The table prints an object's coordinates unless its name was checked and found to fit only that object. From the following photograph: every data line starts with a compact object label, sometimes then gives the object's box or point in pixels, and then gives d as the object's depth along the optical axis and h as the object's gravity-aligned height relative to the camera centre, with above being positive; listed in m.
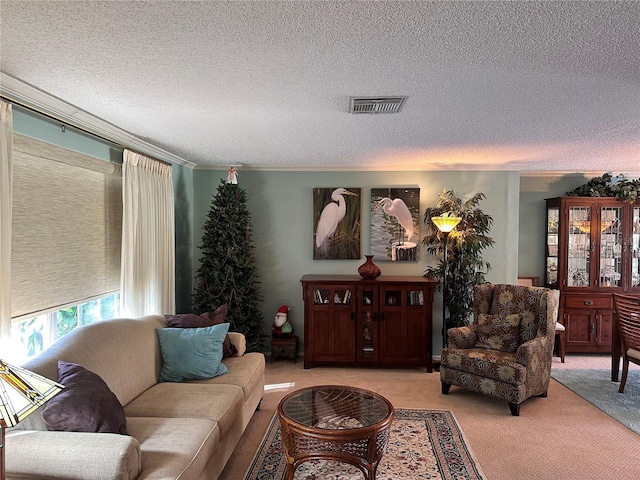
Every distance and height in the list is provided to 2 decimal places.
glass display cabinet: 5.42 -0.39
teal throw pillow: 3.14 -0.93
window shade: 2.58 +0.01
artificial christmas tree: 4.77 -0.42
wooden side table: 5.11 -1.41
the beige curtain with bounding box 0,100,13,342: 2.30 +0.06
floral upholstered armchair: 3.68 -1.07
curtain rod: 2.43 +0.72
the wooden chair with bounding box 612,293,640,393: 4.09 -0.94
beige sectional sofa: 1.81 -1.04
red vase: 4.92 -0.46
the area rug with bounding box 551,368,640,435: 3.66 -1.56
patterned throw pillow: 4.08 -0.98
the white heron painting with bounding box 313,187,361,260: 5.32 +0.11
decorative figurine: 5.16 -1.16
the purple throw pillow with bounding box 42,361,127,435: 2.00 -0.86
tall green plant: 4.89 -0.23
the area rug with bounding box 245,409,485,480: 2.71 -1.55
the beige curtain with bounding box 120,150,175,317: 3.60 -0.08
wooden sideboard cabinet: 4.80 -1.03
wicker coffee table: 2.39 -1.14
